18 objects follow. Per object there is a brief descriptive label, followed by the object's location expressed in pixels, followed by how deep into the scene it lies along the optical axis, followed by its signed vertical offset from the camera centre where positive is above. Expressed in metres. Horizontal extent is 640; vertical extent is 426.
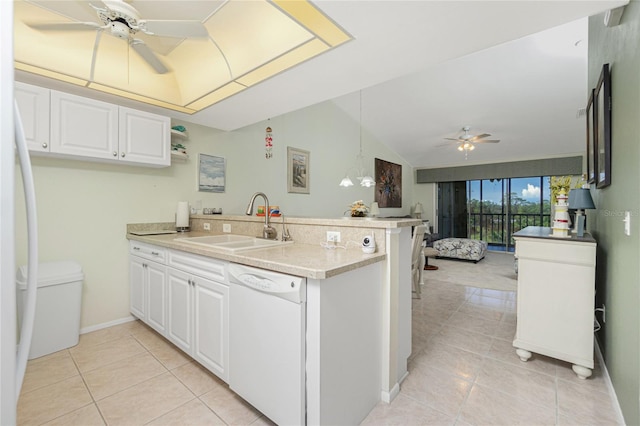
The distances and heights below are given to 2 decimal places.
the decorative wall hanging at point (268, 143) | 4.41 +1.12
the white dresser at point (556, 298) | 1.91 -0.62
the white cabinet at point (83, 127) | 2.28 +0.74
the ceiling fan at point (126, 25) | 1.75 +1.22
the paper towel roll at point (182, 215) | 3.16 -0.03
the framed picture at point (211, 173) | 3.49 +0.51
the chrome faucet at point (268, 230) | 2.34 -0.15
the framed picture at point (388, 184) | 7.33 +0.81
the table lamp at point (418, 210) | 8.42 +0.08
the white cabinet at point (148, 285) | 2.34 -0.68
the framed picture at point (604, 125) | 1.82 +0.61
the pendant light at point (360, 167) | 6.57 +1.11
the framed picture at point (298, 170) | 4.91 +0.77
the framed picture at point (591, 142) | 2.34 +0.64
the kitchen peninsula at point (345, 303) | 1.29 -0.49
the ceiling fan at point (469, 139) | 5.10 +1.39
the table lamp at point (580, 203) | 2.15 +0.08
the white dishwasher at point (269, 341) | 1.31 -0.66
